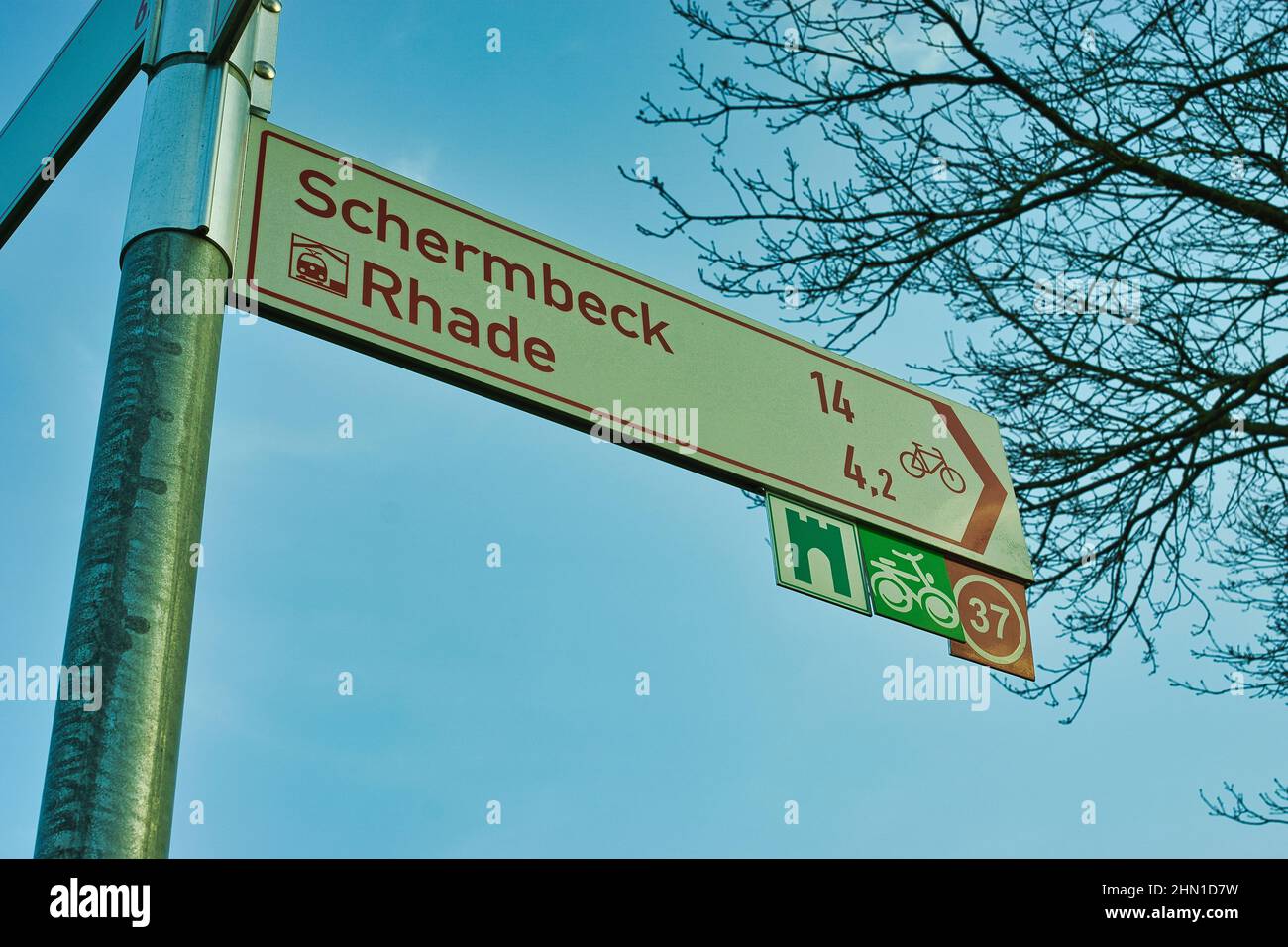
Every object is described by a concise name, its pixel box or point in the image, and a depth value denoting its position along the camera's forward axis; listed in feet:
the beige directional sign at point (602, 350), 8.72
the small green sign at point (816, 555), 9.97
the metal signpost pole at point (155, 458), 5.78
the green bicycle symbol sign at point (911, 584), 10.53
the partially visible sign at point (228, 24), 7.82
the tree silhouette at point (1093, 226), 17.43
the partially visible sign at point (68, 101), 8.72
